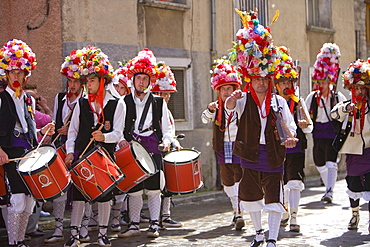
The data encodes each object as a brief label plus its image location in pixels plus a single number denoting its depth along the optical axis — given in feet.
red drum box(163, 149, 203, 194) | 30.53
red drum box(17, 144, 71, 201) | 24.08
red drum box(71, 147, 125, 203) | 24.84
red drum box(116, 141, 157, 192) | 26.68
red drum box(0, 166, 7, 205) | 25.93
